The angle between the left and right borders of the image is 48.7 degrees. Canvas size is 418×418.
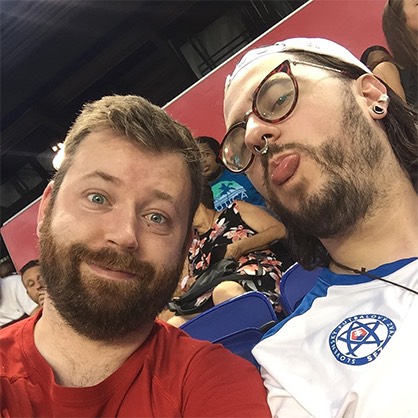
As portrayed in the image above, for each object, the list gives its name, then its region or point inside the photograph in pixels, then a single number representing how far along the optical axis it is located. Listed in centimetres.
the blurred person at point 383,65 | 160
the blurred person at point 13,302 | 304
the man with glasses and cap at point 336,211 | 75
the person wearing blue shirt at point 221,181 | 218
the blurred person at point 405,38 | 162
